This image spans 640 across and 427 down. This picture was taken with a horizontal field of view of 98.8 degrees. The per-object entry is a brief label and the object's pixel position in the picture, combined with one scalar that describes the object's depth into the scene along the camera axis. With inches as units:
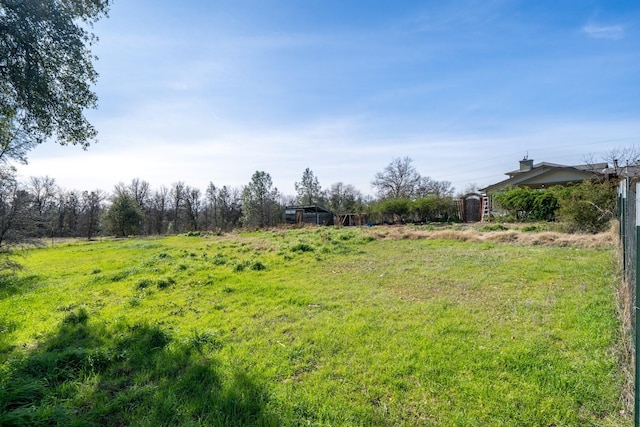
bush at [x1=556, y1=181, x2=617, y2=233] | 404.8
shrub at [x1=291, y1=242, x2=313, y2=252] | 450.0
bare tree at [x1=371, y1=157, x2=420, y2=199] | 1657.2
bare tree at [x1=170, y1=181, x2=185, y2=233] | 1820.9
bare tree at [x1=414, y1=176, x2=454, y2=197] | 1609.3
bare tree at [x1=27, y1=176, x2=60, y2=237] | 1488.4
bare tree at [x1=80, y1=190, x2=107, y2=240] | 1622.8
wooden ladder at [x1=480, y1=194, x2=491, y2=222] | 848.9
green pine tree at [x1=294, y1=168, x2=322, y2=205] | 1748.3
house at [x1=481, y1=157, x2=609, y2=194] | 879.1
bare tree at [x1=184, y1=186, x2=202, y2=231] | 1819.6
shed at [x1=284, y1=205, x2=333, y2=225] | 1355.8
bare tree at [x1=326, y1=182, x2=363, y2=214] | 1621.2
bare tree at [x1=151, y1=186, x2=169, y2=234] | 1802.4
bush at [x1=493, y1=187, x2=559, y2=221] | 600.1
